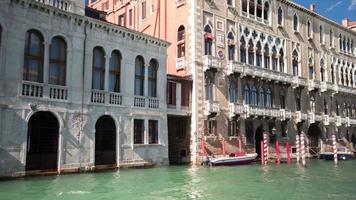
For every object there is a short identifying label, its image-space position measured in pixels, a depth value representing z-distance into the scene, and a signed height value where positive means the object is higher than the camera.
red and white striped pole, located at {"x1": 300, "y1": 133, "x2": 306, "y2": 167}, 21.94 -0.80
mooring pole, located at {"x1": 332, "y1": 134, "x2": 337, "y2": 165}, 25.73 -0.89
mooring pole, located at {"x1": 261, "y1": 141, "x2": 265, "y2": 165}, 22.95 -1.30
